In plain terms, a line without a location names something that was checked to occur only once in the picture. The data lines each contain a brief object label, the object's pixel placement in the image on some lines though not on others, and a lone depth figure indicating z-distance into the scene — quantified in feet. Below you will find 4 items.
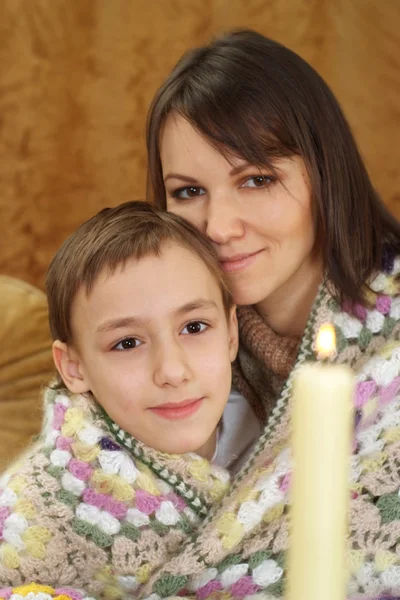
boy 4.03
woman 3.98
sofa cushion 4.98
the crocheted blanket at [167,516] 3.97
